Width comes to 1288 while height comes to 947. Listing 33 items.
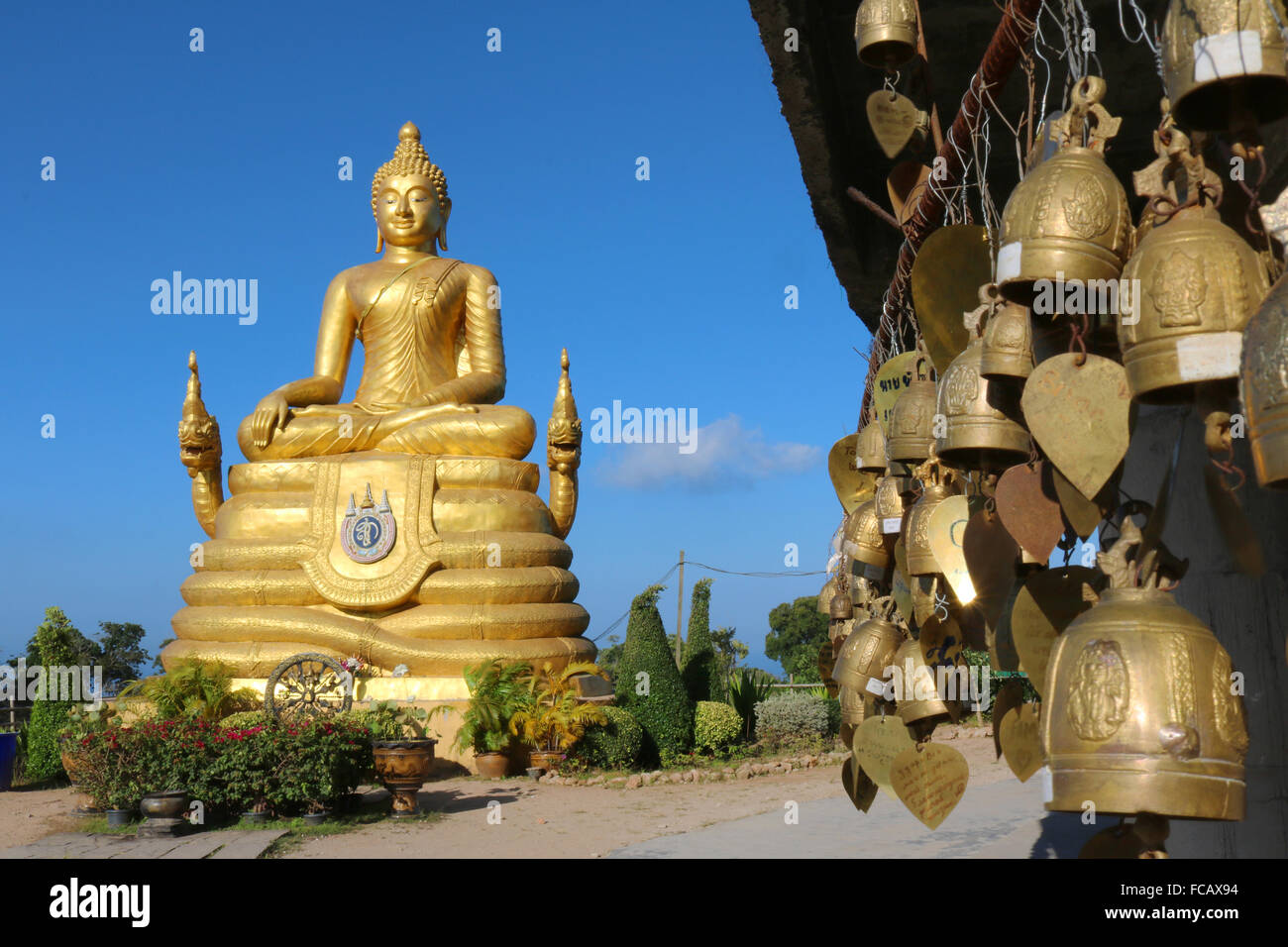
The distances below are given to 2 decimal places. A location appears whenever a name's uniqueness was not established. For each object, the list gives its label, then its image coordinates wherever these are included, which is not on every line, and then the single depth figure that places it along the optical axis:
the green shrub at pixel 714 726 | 14.62
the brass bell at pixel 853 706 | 3.34
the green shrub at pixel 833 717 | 16.39
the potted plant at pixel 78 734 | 10.71
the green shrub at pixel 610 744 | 13.10
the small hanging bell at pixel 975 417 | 2.28
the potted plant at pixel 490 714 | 12.69
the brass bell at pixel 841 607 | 5.02
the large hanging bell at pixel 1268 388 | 1.34
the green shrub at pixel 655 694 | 14.24
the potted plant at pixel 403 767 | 10.29
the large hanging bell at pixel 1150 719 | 1.68
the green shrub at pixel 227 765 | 9.91
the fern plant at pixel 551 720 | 12.71
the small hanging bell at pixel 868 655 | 3.27
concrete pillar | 3.09
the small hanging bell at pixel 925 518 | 2.71
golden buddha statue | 13.95
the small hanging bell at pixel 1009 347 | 2.08
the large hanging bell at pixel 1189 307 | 1.55
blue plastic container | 13.41
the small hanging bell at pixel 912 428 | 2.96
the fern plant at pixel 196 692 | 12.73
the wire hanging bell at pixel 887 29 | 3.12
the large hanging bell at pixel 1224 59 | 1.49
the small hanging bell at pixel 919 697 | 2.91
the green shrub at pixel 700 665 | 16.59
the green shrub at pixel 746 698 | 16.80
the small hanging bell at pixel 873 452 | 3.71
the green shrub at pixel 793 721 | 15.96
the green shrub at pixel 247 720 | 10.91
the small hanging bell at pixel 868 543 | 3.54
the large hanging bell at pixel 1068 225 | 1.84
